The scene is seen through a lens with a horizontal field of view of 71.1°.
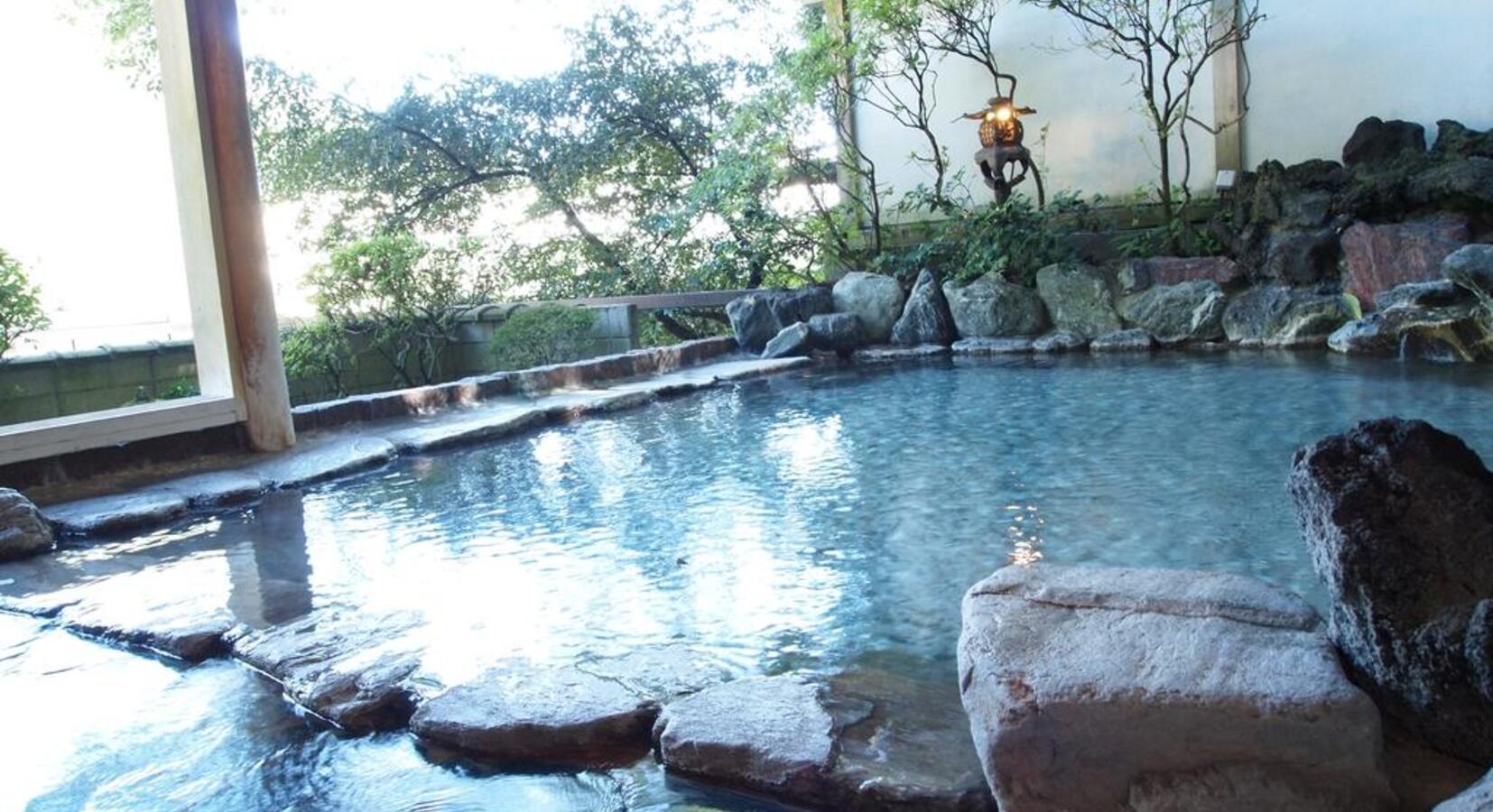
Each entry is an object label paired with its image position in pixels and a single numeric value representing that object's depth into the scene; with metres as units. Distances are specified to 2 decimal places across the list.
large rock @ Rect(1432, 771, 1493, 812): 1.21
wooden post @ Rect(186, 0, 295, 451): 4.95
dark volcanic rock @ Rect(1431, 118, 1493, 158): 7.88
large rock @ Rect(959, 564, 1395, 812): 1.47
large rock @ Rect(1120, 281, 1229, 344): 8.40
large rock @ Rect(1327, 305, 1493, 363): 6.45
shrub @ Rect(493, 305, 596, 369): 8.69
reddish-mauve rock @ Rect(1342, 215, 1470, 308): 7.44
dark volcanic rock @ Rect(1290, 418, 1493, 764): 1.56
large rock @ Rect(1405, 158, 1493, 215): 7.38
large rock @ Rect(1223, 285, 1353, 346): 7.77
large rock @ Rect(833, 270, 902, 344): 9.71
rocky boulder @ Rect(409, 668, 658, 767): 2.05
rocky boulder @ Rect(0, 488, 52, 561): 3.79
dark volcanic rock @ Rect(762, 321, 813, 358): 9.11
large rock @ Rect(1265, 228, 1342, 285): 8.12
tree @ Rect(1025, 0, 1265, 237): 9.22
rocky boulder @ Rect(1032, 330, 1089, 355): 8.68
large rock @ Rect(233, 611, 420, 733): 2.25
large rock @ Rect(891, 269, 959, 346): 9.38
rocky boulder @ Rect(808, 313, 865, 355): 9.34
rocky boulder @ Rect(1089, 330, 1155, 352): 8.45
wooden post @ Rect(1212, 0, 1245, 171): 9.55
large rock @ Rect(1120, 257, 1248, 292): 8.63
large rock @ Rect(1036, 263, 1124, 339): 8.95
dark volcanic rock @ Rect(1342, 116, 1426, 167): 8.51
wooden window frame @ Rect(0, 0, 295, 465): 4.89
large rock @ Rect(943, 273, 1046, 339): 9.14
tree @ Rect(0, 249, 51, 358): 6.81
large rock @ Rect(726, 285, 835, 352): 9.50
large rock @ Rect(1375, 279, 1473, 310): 6.87
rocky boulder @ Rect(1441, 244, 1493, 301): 6.72
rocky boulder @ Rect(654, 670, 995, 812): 1.75
